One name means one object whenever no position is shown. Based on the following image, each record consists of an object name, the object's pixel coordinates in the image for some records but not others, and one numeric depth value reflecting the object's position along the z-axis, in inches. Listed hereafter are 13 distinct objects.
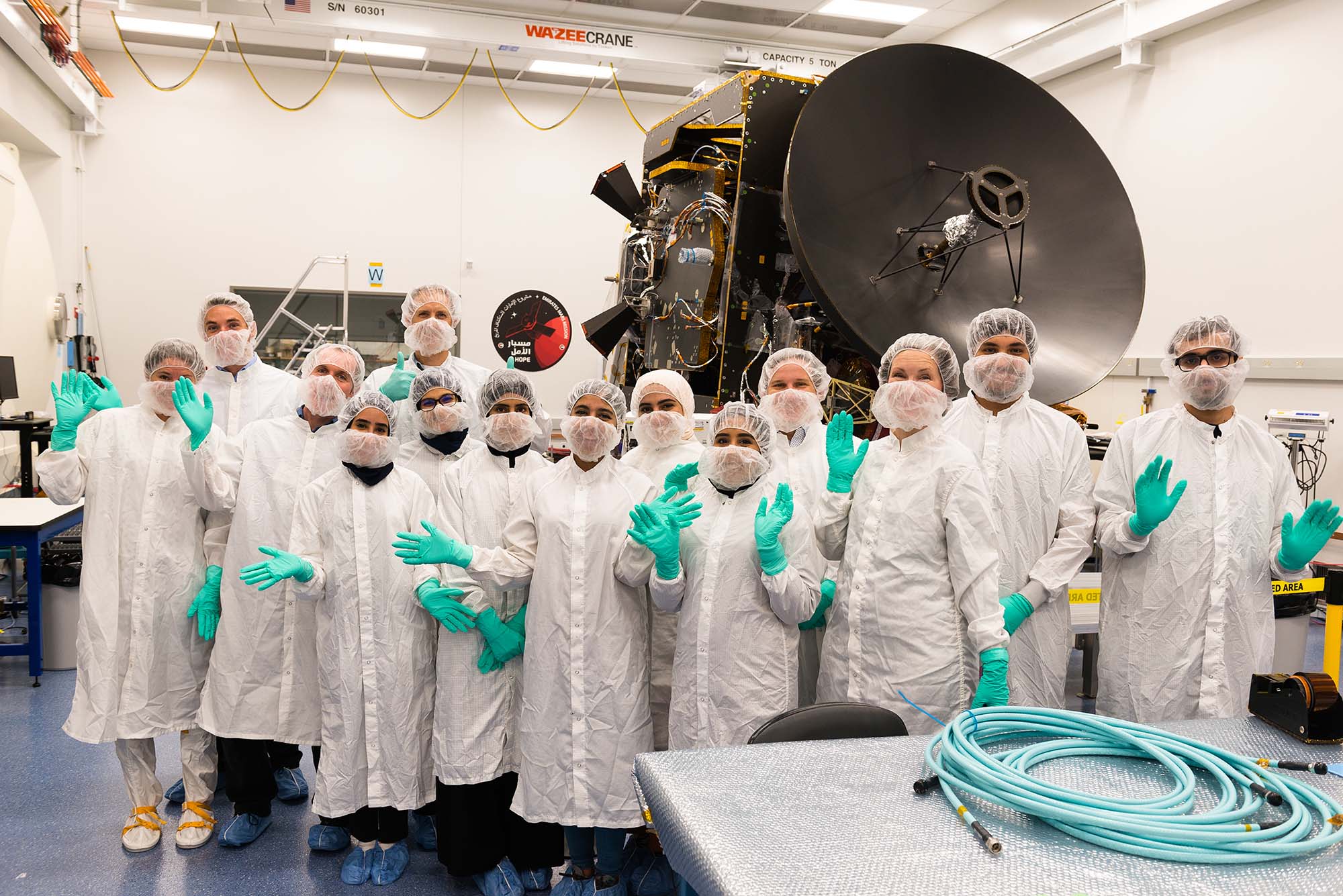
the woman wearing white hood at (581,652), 88.6
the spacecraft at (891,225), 127.4
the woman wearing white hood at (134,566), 103.0
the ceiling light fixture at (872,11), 303.1
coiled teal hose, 43.4
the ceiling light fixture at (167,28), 318.7
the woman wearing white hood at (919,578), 83.7
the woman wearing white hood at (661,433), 99.6
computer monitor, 241.0
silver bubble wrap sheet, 41.5
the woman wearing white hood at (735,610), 86.4
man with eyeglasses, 92.6
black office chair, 64.1
